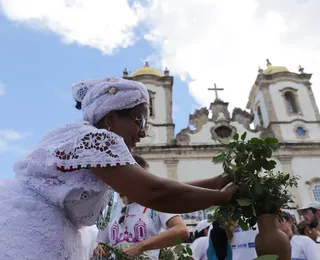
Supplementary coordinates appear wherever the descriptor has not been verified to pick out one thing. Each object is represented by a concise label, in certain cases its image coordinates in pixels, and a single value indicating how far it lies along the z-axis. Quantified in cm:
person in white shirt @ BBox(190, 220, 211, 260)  430
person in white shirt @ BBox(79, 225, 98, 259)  172
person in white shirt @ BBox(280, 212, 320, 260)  375
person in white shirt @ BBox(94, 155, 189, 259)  261
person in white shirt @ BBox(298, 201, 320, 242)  458
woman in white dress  138
